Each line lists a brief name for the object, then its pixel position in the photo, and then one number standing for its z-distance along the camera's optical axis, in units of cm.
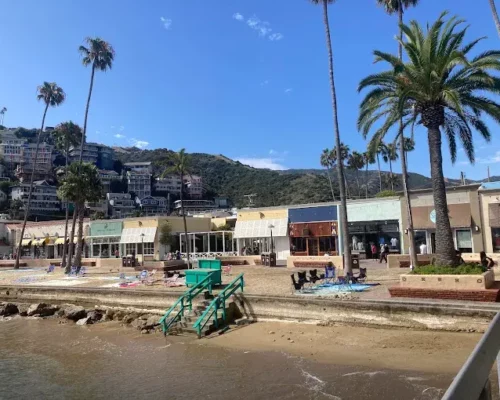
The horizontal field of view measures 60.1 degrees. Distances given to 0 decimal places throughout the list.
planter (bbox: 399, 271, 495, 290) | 1320
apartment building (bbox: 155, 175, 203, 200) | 16612
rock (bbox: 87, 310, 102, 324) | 2005
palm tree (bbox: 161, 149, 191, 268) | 3409
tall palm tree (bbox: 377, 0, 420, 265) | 2361
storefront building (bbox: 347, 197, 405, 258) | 3353
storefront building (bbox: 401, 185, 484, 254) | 2914
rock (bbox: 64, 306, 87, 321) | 2065
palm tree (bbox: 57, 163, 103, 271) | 3450
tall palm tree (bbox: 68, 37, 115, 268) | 4116
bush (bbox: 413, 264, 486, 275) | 1382
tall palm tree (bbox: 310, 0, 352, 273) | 2176
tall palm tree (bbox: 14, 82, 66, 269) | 4816
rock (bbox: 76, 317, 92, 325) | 1962
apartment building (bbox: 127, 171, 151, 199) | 17612
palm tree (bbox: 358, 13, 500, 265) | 1489
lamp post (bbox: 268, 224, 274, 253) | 3715
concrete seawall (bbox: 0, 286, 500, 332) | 1213
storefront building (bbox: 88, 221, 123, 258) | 4941
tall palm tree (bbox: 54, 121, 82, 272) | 5969
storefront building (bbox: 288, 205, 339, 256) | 3631
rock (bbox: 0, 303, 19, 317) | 2358
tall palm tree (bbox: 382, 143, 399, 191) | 7214
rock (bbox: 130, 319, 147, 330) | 1743
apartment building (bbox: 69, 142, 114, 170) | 18108
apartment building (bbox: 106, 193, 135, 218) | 14758
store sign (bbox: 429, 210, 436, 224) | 3114
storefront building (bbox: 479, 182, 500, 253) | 2841
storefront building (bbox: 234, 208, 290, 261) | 3881
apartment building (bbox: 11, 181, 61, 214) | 13275
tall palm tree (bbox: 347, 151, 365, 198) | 7362
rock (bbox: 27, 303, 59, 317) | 2267
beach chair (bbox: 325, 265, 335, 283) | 1973
